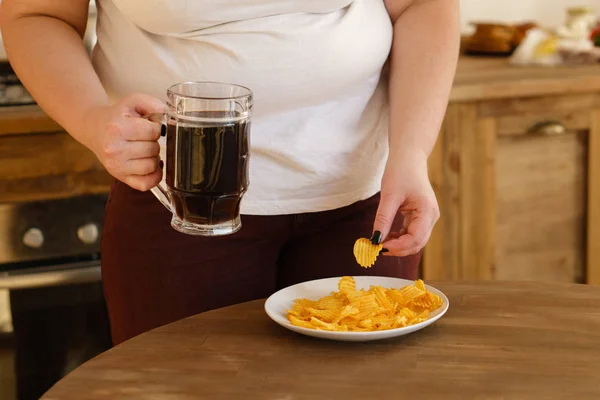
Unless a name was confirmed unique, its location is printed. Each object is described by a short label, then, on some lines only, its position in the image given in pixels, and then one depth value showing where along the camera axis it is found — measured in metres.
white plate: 1.48
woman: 1.67
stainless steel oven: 2.42
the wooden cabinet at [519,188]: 2.90
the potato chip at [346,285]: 1.56
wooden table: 1.39
